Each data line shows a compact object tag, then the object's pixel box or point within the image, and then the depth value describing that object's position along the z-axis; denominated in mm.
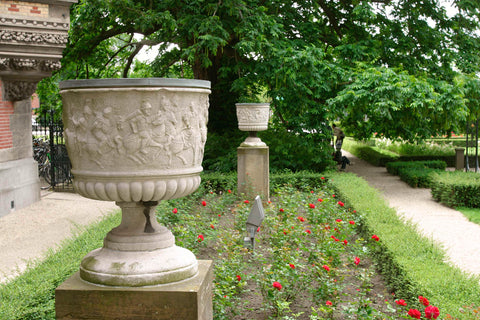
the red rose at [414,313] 3445
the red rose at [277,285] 4016
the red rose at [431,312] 3445
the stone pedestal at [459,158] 16438
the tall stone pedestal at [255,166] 10289
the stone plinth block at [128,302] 2727
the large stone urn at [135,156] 2682
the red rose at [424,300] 3693
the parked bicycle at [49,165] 13539
